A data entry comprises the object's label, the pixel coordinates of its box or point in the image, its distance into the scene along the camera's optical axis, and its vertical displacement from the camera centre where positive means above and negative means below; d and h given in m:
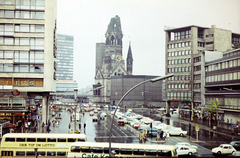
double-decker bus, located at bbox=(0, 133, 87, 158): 29.95 -6.32
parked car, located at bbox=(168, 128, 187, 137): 50.03 -8.00
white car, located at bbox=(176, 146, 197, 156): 34.40 -7.96
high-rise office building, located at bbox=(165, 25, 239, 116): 90.38 +12.98
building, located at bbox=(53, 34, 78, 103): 194.46 -8.04
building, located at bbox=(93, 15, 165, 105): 148.12 +6.65
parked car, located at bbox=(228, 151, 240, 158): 31.23 -7.75
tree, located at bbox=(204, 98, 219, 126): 70.62 -4.90
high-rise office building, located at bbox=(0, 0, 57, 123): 56.09 +8.38
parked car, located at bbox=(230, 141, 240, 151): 37.12 -7.68
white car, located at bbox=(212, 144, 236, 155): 34.22 -7.74
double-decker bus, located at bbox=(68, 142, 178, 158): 26.75 -6.20
